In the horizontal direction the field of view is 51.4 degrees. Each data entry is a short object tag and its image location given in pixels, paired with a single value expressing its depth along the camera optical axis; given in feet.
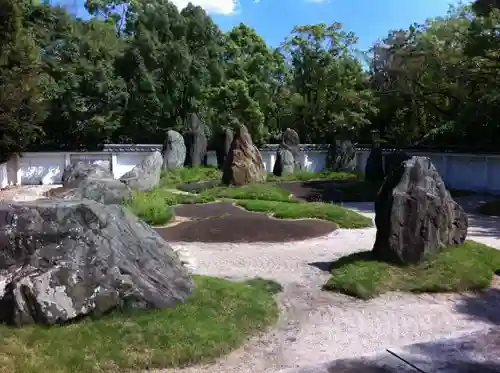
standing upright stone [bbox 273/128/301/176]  93.40
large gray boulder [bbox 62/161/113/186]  52.75
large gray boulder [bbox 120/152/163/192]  64.59
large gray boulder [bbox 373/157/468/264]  29.22
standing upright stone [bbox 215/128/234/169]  98.02
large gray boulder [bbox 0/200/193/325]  18.70
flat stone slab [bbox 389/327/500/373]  13.41
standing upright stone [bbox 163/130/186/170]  93.91
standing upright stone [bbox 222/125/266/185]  71.31
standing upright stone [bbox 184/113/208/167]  98.48
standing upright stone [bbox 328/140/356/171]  108.27
